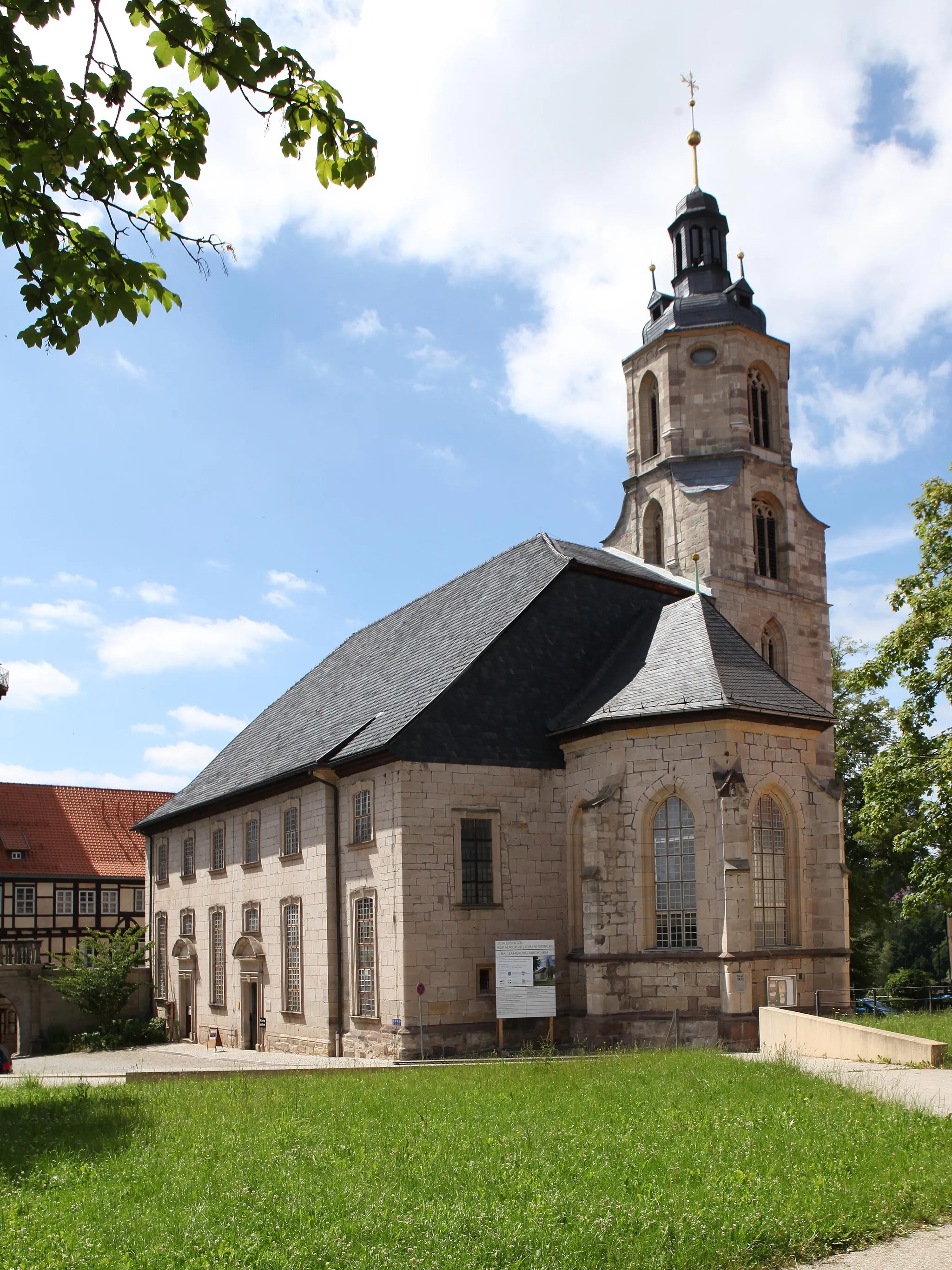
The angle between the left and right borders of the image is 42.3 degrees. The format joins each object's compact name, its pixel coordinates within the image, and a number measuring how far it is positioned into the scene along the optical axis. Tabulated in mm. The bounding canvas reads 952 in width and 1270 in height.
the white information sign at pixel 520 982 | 23328
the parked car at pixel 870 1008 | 30266
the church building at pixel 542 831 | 23656
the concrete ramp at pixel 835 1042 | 16906
